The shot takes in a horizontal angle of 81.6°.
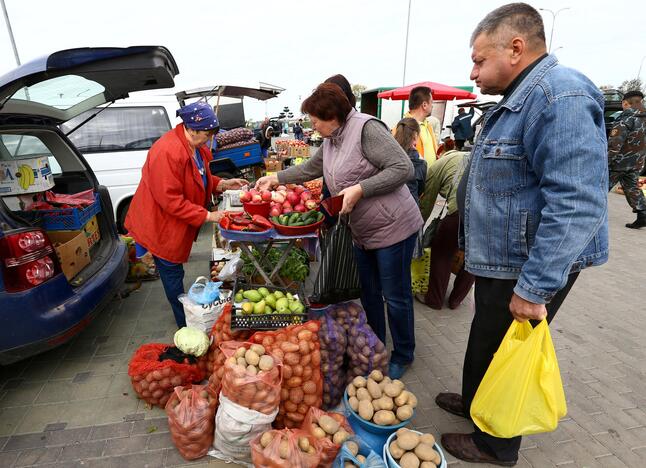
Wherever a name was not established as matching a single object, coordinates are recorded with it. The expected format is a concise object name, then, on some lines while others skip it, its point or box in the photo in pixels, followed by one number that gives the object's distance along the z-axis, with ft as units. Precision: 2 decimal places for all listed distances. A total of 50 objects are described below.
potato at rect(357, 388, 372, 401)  7.11
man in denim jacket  4.65
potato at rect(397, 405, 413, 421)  6.77
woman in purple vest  7.58
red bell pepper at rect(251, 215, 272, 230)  9.21
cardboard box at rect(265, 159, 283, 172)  29.08
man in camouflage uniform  20.80
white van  18.61
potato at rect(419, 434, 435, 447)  6.23
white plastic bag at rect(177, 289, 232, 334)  9.57
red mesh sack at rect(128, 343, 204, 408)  8.27
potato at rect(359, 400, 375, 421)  6.84
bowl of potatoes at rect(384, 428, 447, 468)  5.98
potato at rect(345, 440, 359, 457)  6.17
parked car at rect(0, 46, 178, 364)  7.41
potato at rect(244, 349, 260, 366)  6.67
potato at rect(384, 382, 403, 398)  7.09
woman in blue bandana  9.00
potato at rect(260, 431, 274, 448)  6.16
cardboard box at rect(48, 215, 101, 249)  10.83
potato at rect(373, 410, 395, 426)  6.72
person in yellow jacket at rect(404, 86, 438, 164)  14.15
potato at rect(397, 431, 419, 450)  6.14
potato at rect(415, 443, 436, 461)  6.00
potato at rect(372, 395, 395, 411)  6.90
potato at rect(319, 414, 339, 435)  6.54
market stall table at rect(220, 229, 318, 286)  9.16
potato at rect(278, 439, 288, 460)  5.91
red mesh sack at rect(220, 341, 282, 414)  6.34
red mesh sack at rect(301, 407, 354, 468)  6.24
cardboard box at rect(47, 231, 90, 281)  9.46
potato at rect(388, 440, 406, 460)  6.18
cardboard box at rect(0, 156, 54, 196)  10.16
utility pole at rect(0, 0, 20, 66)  33.83
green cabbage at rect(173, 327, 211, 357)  8.75
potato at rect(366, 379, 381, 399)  7.16
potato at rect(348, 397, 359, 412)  7.14
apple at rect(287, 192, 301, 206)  9.98
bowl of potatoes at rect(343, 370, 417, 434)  6.77
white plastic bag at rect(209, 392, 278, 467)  6.49
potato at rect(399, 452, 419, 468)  5.91
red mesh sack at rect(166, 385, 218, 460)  6.94
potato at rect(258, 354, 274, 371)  6.54
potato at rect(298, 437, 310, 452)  6.13
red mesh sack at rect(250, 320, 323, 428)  7.13
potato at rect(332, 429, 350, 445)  6.36
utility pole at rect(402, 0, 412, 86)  79.89
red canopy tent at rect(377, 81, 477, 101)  38.45
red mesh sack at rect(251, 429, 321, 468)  5.87
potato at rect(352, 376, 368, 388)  7.36
